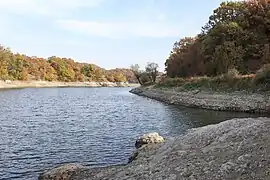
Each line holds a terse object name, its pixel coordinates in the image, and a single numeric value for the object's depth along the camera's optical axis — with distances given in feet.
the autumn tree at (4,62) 317.12
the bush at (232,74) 116.15
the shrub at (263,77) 97.05
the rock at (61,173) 30.91
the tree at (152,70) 289.43
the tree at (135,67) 402.07
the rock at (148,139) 43.97
